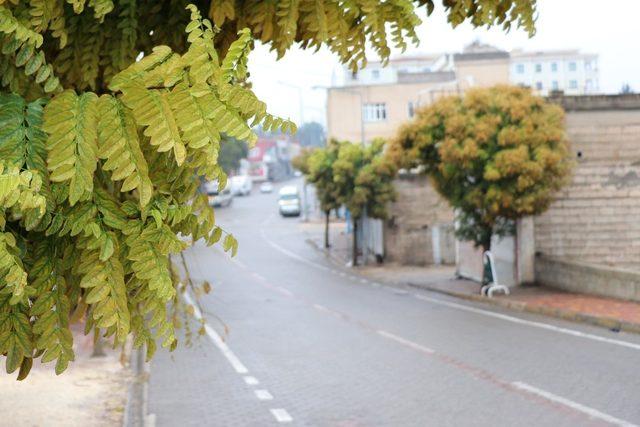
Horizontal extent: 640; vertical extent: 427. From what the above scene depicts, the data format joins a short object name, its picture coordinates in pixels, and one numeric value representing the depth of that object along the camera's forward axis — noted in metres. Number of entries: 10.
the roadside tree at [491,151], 25.89
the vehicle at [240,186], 117.88
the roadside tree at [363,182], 41.44
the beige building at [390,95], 73.06
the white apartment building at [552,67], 146.12
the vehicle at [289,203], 84.38
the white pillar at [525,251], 29.19
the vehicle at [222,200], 91.81
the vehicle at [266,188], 124.88
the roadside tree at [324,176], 45.19
